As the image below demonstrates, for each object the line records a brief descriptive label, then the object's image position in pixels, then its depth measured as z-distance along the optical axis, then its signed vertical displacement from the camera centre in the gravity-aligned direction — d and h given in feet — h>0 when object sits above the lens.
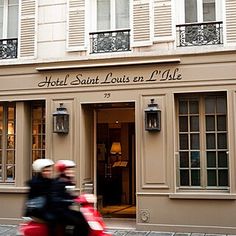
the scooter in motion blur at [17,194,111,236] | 21.08 -3.66
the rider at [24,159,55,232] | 20.56 -1.93
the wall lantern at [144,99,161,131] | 35.47 +2.38
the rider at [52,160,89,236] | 20.51 -2.80
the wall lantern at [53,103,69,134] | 37.55 +2.32
